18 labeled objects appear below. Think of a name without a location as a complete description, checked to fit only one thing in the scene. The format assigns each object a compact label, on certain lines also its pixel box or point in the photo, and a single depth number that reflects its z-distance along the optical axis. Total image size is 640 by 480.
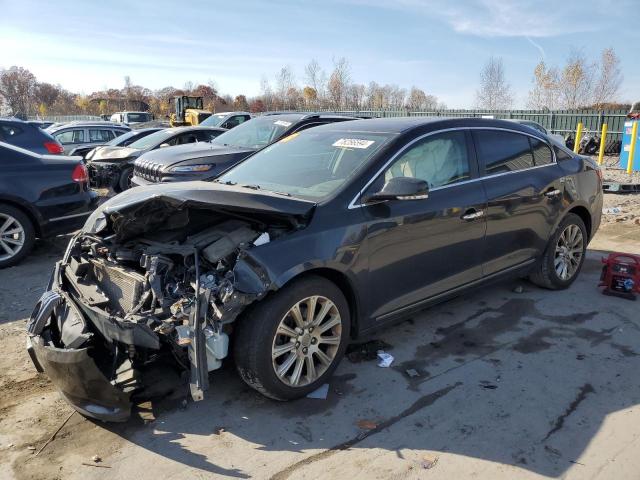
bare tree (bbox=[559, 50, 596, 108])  38.72
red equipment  5.04
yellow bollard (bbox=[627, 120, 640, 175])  14.06
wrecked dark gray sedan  2.95
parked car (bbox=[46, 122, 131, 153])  15.84
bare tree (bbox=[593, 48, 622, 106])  36.38
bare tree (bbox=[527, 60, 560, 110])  40.88
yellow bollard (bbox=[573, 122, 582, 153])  19.12
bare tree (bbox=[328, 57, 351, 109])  51.59
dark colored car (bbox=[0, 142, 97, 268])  6.27
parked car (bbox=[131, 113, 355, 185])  7.80
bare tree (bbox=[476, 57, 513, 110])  43.09
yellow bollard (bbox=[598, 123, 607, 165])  17.00
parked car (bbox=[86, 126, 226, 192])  11.18
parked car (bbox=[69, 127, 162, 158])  13.28
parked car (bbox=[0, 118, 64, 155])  9.89
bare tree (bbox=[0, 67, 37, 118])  75.44
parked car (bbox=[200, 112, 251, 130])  16.34
